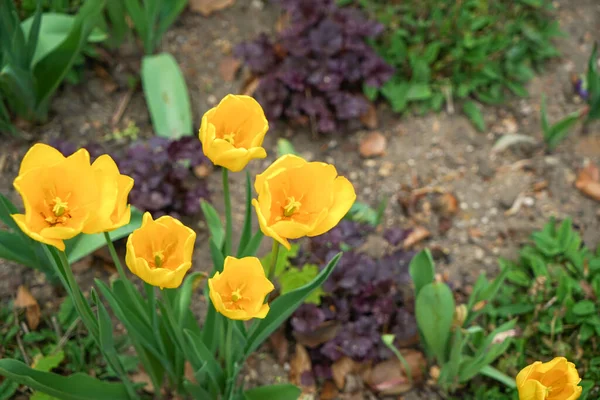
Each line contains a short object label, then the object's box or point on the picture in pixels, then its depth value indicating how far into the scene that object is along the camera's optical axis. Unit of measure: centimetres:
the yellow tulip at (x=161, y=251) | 122
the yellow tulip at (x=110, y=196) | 117
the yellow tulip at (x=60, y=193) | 116
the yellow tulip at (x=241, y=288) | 127
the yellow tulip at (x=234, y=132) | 127
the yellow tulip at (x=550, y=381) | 142
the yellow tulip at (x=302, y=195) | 124
